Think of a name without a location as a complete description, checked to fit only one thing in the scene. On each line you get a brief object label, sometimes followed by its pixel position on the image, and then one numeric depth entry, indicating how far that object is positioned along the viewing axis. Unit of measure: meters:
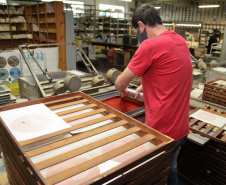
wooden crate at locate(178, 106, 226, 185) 2.27
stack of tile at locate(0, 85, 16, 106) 2.97
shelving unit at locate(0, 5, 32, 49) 8.45
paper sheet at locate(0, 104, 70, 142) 1.08
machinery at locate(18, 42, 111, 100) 2.47
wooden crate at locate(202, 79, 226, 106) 3.04
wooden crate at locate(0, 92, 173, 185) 0.82
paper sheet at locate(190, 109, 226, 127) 2.42
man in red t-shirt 1.42
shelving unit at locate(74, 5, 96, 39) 10.79
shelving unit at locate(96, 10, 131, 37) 12.85
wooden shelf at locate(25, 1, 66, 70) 6.13
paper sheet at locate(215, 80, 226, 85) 3.40
